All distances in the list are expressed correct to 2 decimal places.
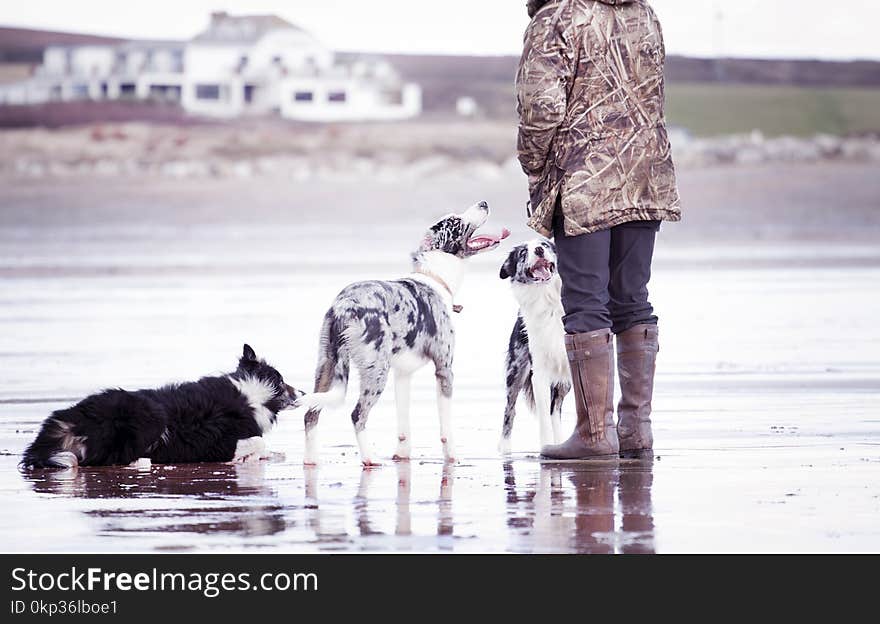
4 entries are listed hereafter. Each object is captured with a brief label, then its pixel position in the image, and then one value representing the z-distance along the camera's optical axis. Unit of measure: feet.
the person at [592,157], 45.47
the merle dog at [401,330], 46.98
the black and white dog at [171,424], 46.37
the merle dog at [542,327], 52.65
